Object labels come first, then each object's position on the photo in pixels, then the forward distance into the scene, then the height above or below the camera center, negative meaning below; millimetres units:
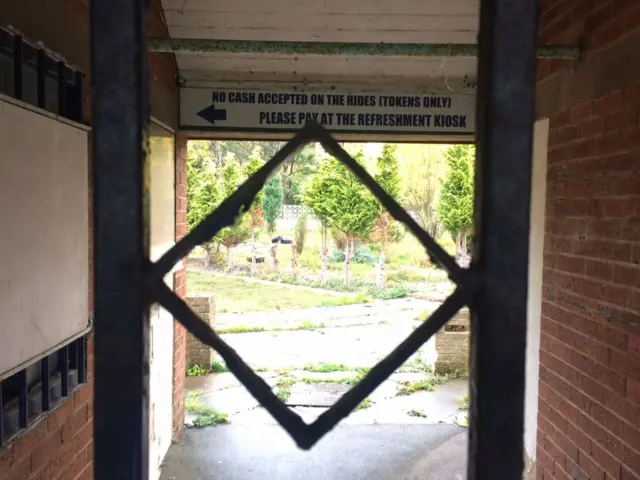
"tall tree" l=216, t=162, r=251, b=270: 16453 -530
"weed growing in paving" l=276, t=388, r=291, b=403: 6863 -2135
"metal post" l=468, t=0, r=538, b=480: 879 -26
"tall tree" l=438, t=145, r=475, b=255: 13562 +528
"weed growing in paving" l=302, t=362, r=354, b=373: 8375 -2196
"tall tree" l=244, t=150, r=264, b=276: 18136 -301
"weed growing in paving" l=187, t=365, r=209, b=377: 7937 -2146
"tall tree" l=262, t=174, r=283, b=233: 18141 +358
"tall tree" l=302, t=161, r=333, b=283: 16016 +521
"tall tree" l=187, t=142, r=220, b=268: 15070 +624
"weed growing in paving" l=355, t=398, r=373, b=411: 6603 -2141
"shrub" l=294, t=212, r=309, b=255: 19719 -602
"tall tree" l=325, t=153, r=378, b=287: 15633 +237
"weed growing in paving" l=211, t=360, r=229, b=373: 8180 -2160
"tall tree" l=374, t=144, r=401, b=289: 14234 +1089
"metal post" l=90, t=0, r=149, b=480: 877 -32
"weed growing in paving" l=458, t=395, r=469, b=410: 6605 -2126
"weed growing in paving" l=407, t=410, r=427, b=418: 6367 -2144
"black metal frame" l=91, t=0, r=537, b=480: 879 -76
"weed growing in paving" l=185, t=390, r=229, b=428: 5914 -2103
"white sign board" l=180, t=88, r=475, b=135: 4773 +841
